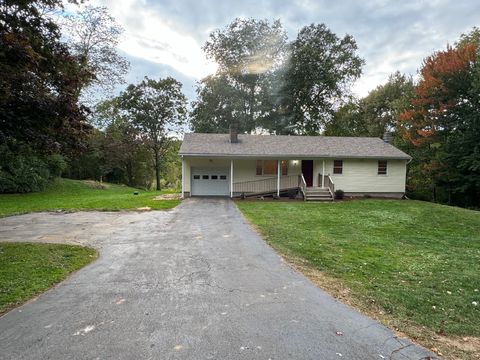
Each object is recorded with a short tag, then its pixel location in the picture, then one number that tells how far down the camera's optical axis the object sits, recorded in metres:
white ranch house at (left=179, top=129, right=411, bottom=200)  17.83
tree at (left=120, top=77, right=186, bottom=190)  29.08
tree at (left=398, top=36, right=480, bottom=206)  18.02
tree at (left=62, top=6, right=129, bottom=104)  19.75
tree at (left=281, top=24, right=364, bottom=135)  28.64
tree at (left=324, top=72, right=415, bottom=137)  30.72
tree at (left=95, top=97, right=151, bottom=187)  28.42
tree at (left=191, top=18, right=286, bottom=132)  29.14
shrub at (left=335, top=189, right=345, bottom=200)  17.27
